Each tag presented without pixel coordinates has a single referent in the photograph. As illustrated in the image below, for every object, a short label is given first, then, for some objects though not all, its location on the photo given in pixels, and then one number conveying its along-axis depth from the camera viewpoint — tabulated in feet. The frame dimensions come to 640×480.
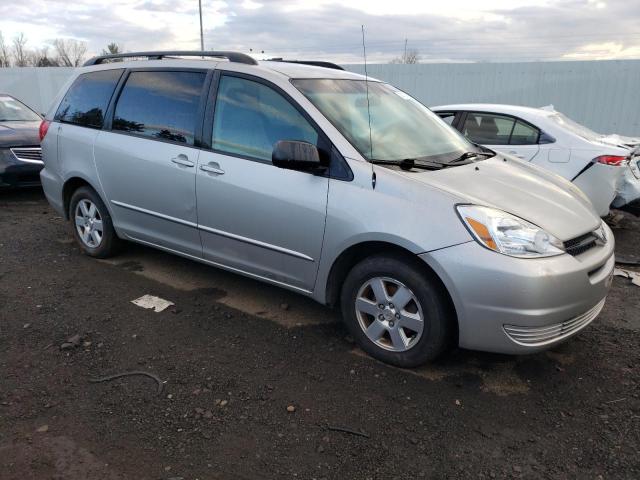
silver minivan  9.40
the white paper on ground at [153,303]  13.50
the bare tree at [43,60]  145.34
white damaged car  19.06
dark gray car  24.34
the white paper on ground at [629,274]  15.71
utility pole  76.80
